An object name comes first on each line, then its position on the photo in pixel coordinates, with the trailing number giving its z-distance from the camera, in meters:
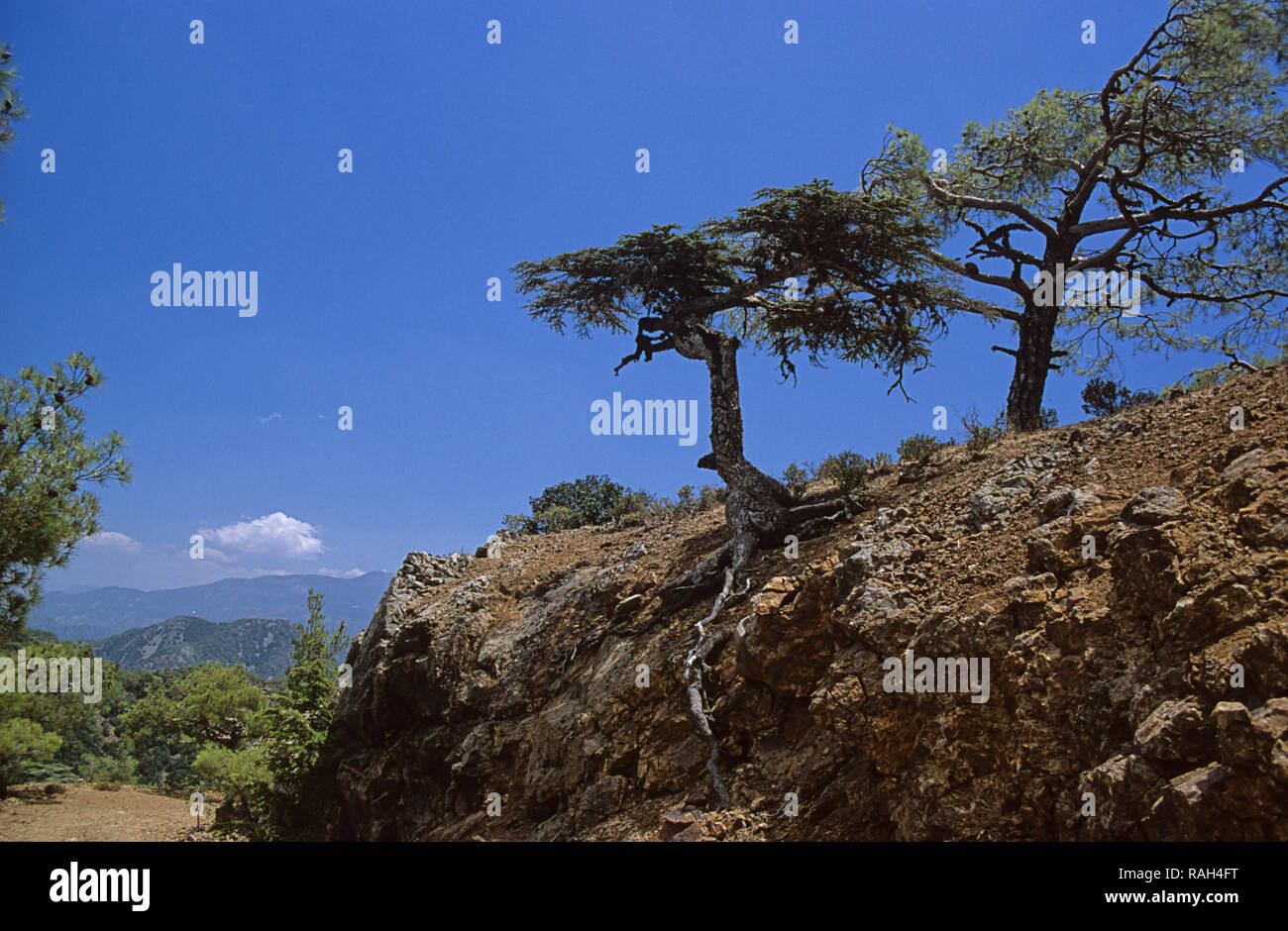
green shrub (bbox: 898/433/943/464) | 15.16
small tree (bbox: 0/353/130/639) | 15.28
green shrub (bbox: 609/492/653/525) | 21.36
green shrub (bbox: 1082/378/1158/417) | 15.16
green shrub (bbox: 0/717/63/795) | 21.73
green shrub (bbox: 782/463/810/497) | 17.15
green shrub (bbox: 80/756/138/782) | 32.53
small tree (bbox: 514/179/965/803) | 13.88
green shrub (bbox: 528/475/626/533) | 27.25
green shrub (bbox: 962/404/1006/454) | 13.38
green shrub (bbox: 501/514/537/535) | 24.30
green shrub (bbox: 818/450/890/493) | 14.14
